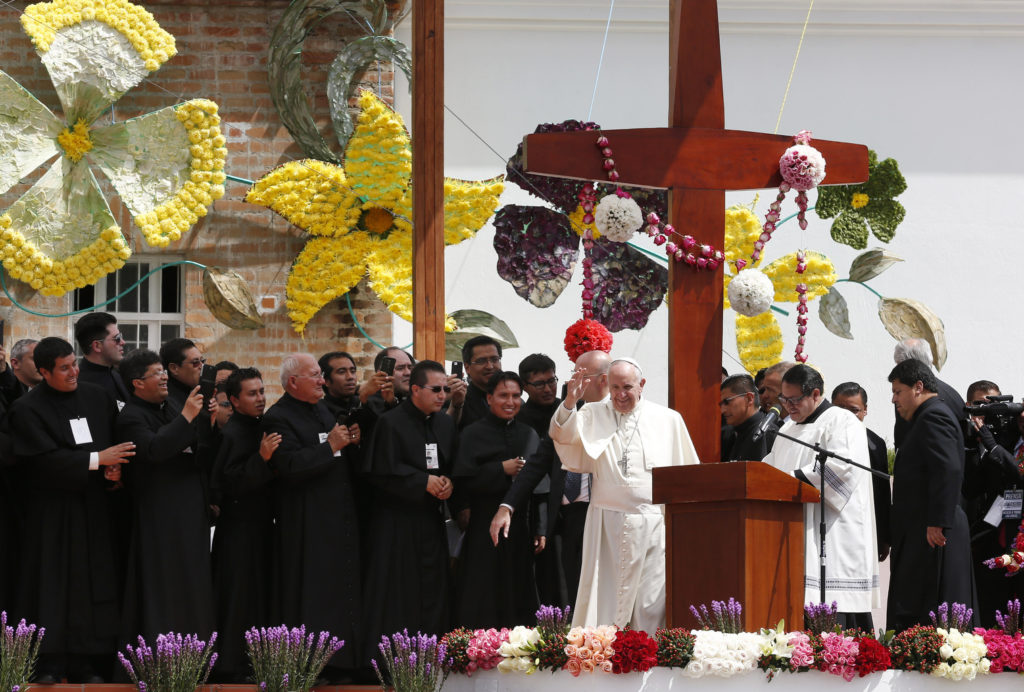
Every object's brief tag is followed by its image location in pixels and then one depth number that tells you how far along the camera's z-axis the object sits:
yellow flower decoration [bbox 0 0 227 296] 23.67
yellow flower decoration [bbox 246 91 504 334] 24.47
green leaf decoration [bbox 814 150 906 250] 26.34
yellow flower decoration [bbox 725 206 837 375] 25.73
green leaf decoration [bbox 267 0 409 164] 24.87
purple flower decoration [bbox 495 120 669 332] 24.12
